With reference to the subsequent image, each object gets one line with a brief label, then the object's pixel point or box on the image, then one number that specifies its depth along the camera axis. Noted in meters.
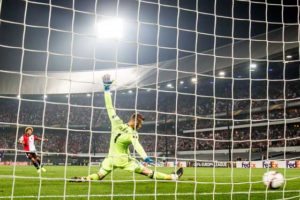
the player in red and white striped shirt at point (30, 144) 12.91
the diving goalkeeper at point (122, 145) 7.17
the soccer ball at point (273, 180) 7.68
